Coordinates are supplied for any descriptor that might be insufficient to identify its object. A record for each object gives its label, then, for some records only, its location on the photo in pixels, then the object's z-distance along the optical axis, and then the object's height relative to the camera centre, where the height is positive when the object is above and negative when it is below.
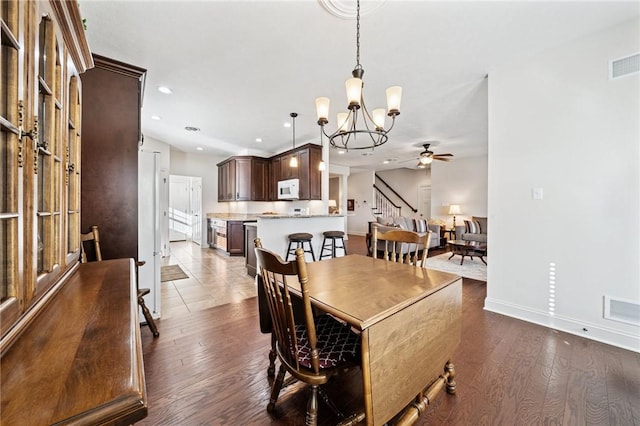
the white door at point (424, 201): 9.94 +0.40
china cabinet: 0.66 +0.21
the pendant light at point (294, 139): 4.17 +1.54
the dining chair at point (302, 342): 1.04 -0.67
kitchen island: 3.80 -0.27
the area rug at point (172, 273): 3.97 -1.05
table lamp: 7.42 +0.06
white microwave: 5.52 +0.50
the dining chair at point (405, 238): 1.83 -0.21
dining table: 1.01 -0.52
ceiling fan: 5.75 +1.27
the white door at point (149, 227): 2.48 -0.16
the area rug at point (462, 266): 4.26 -1.04
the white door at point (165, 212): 5.31 -0.03
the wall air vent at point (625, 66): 2.05 +1.20
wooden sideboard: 0.42 -0.32
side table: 7.26 -0.62
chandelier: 1.80 +0.84
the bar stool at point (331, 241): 4.30 -0.53
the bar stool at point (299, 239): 3.88 -0.44
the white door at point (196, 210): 7.29 +0.02
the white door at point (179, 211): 8.18 -0.01
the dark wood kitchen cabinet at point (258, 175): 5.66 +0.88
